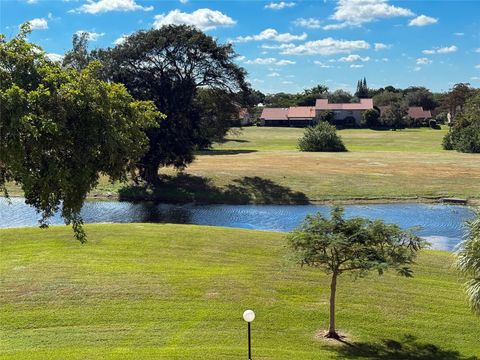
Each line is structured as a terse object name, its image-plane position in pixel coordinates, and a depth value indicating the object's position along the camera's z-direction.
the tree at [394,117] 121.38
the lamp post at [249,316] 12.62
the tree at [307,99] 156.00
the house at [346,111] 129.75
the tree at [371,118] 123.00
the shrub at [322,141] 78.62
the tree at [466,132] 74.50
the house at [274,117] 137.00
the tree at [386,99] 148.60
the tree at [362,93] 185.50
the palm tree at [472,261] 13.87
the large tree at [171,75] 46.81
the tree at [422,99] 150.12
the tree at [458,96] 119.50
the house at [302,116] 132.88
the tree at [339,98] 166.62
